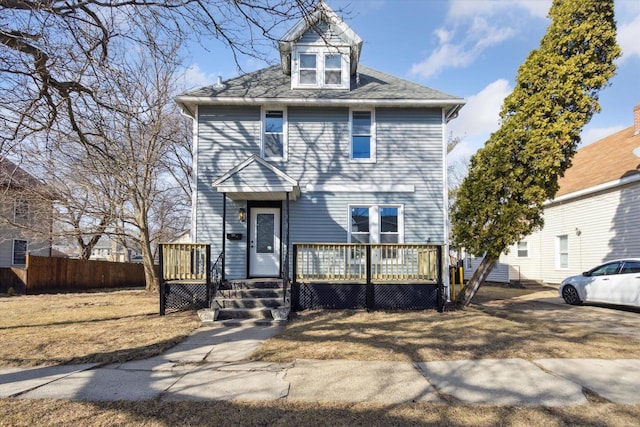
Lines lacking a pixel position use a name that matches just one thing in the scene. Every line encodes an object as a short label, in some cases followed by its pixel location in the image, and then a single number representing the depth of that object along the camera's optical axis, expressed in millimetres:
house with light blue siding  10578
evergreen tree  8758
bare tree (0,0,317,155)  5629
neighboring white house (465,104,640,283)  12562
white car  9578
